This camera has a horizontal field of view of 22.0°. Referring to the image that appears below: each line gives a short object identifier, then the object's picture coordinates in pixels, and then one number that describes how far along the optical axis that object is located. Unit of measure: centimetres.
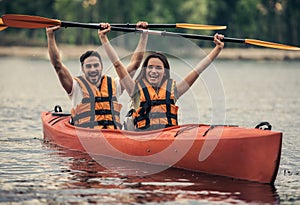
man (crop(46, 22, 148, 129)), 1163
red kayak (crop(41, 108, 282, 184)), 945
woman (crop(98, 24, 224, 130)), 1081
